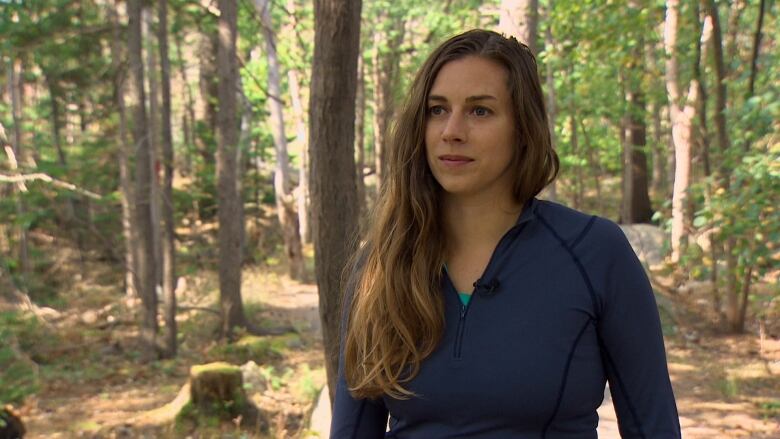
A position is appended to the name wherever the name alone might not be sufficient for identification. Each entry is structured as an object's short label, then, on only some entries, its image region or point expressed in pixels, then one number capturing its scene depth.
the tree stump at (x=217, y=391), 9.11
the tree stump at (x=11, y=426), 8.65
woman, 1.70
